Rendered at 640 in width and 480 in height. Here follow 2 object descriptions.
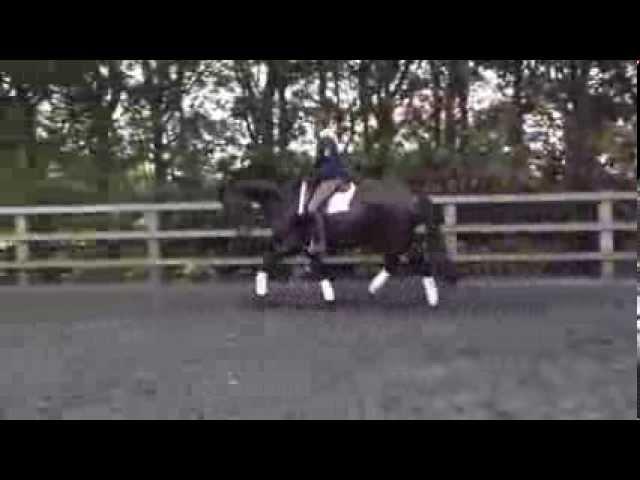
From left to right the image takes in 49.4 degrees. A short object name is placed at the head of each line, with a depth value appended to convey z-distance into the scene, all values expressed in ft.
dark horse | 25.25
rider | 25.26
